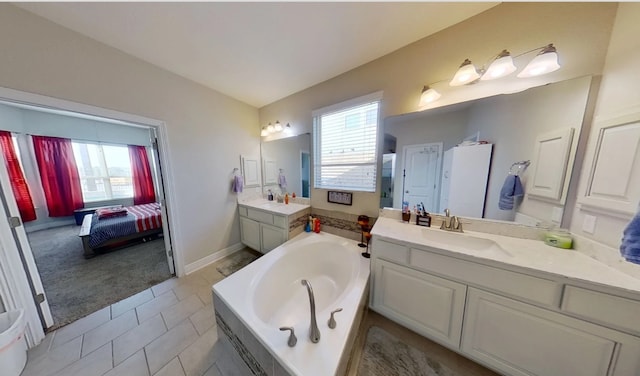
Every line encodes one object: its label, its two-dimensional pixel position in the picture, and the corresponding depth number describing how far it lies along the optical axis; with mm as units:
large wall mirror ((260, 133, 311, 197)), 2560
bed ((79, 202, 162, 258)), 2639
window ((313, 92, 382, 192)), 1963
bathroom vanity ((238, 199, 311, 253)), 2285
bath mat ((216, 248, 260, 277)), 2387
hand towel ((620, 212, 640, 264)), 776
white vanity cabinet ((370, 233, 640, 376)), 885
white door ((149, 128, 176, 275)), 2037
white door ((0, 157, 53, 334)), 1297
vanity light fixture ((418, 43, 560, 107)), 1113
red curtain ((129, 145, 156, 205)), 4602
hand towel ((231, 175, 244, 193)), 2710
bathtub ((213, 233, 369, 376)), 929
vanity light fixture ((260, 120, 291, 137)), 2644
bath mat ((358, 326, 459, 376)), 1218
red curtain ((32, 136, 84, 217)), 3641
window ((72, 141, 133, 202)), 4121
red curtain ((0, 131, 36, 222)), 3250
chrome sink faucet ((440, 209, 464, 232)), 1538
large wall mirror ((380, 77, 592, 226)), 1197
